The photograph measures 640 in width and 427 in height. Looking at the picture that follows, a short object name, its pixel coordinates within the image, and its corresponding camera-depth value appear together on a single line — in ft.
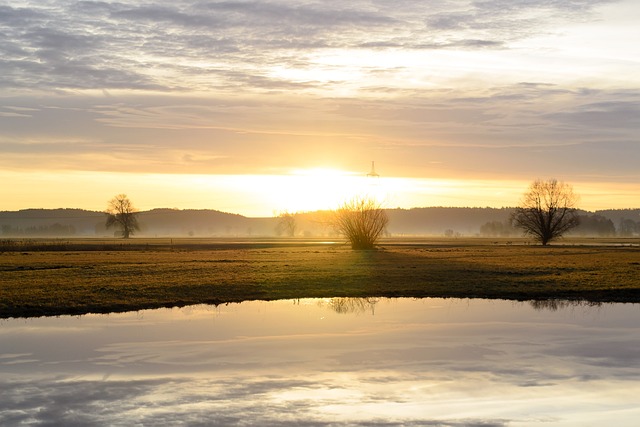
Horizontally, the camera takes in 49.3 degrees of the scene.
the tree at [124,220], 645.51
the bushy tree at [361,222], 285.64
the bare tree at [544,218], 370.32
